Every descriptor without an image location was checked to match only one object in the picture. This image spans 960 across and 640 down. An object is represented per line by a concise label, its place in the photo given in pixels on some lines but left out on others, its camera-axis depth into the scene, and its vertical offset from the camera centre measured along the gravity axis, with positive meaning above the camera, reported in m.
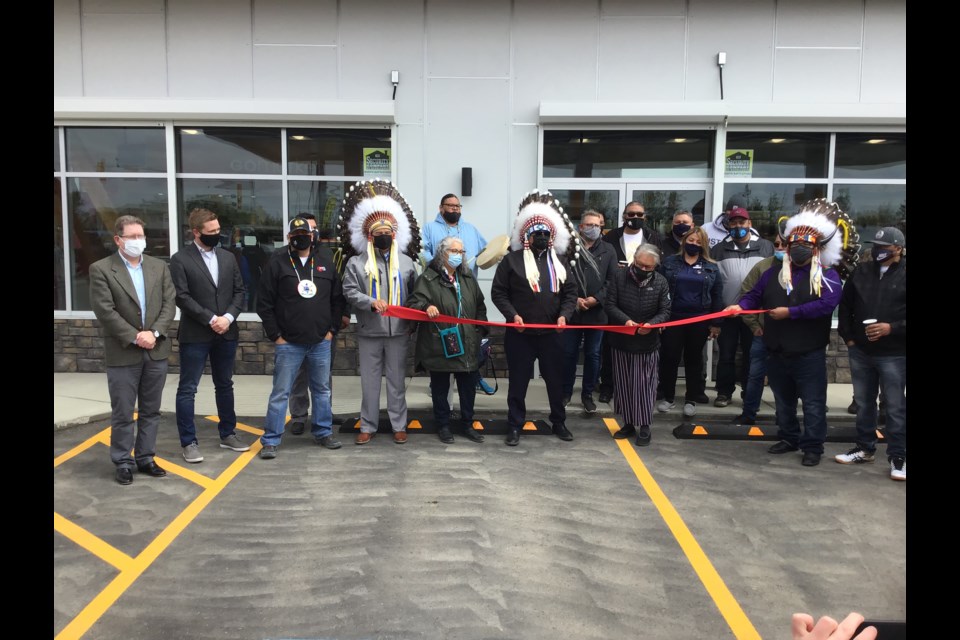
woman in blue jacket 7.00 -0.33
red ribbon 6.16 -0.42
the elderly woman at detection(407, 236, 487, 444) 6.21 -0.55
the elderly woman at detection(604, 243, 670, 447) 6.34 -0.66
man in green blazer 5.10 -0.48
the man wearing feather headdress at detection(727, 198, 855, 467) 5.81 -0.30
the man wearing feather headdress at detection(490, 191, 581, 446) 6.36 -0.21
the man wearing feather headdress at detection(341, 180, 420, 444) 6.14 -0.11
